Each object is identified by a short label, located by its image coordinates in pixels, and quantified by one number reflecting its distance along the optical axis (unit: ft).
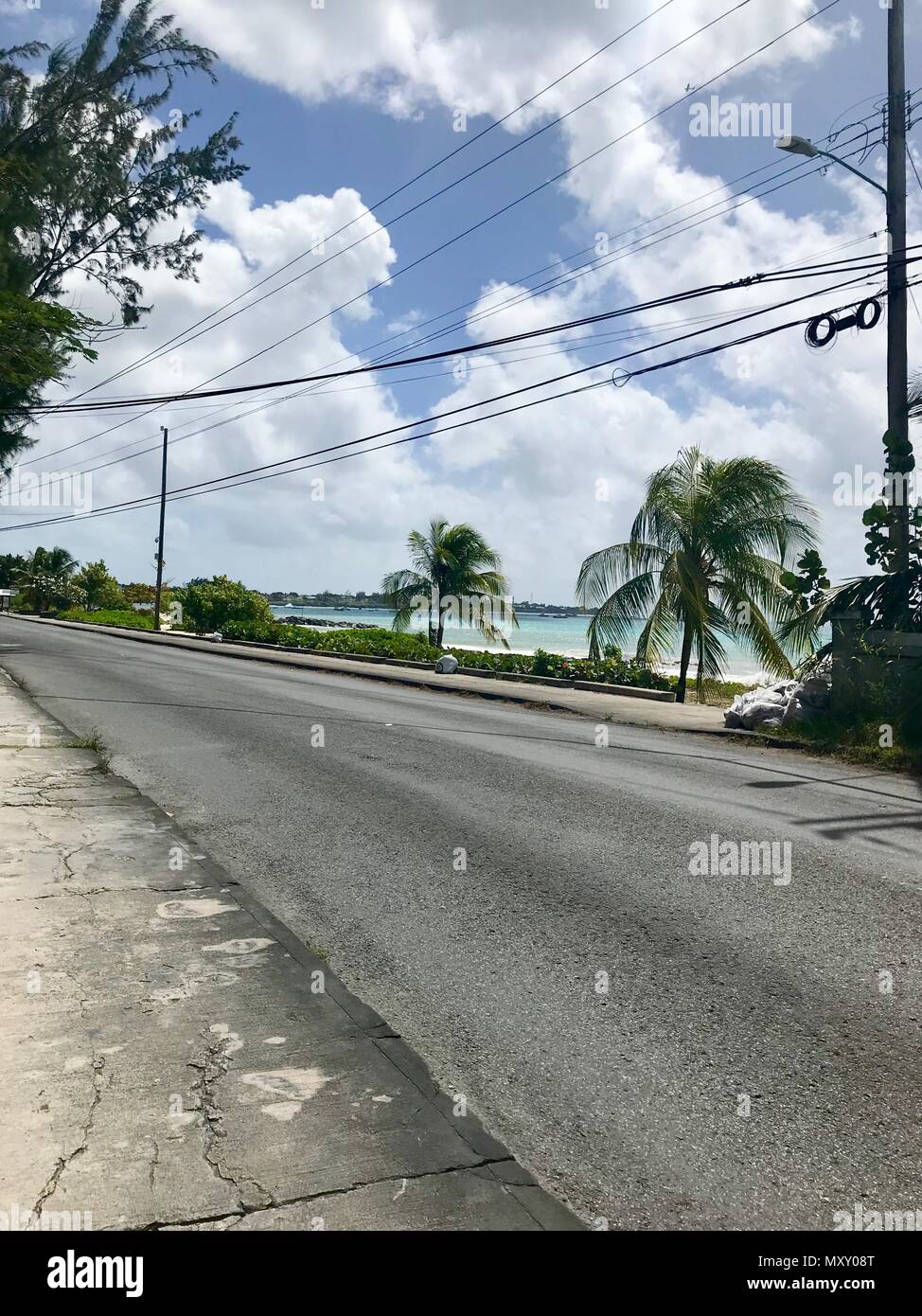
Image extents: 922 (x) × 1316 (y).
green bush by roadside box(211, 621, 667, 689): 72.28
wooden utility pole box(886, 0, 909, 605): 45.39
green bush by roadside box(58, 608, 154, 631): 181.57
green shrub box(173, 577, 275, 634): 147.13
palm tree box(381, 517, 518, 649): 118.11
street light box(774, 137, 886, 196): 45.16
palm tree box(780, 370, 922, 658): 44.93
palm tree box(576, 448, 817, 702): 71.67
